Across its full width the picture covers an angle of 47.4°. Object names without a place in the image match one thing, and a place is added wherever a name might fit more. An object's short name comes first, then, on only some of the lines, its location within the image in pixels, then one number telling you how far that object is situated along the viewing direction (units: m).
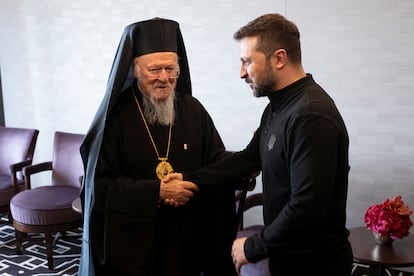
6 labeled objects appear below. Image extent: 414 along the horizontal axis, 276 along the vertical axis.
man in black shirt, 1.39
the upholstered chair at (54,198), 3.32
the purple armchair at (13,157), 3.80
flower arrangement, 2.39
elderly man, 1.89
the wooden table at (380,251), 2.31
